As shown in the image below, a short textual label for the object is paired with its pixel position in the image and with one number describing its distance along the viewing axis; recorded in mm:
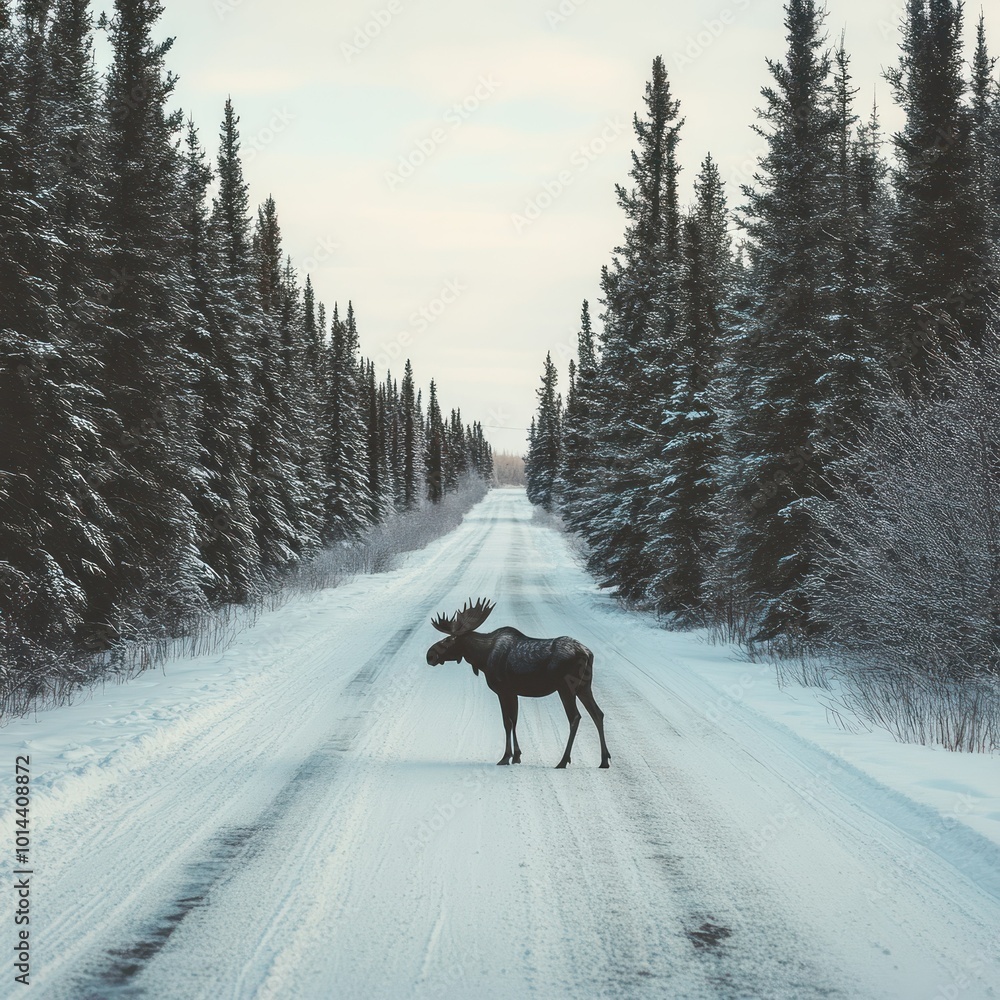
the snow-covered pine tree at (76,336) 11523
